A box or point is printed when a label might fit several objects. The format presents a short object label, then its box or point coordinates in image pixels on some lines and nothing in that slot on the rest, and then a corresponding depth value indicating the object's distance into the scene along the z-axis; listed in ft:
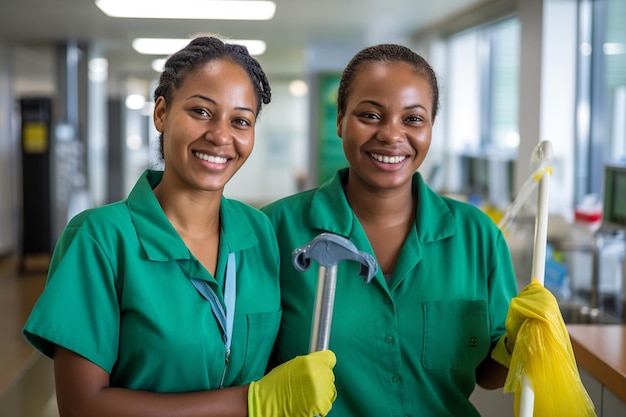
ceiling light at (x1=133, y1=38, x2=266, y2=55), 31.81
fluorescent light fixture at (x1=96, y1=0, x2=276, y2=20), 21.61
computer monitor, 11.33
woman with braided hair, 4.68
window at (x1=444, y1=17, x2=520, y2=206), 21.66
